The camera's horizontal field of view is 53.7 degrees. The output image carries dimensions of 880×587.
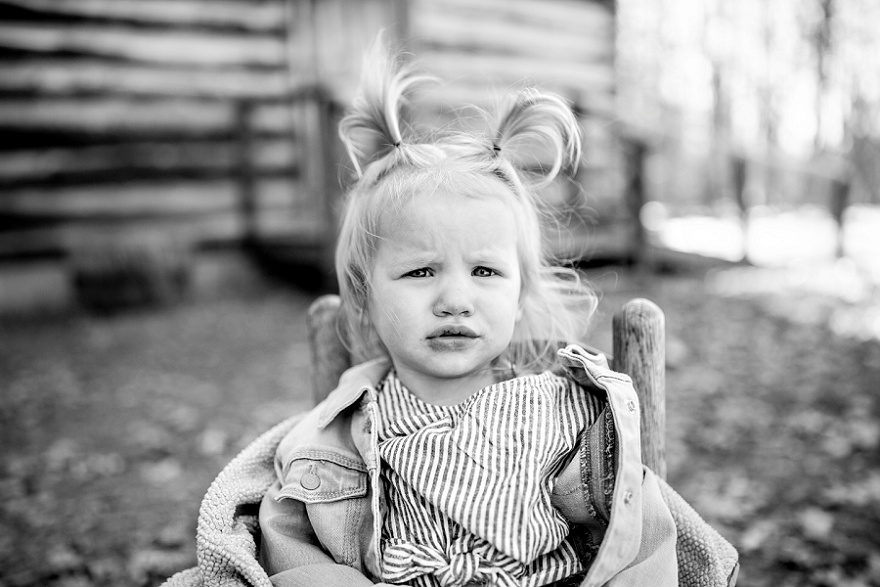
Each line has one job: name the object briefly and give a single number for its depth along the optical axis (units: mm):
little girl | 595
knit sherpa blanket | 589
